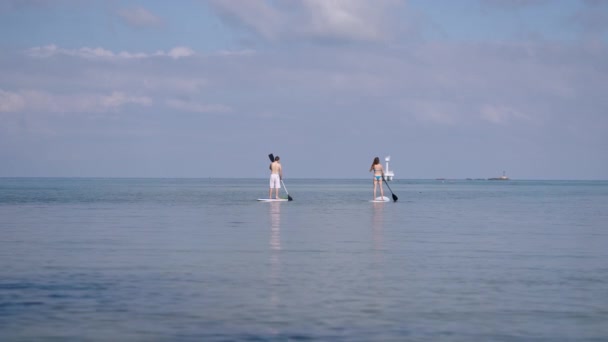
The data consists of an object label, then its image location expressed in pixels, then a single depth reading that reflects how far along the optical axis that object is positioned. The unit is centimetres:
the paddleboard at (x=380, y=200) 4463
